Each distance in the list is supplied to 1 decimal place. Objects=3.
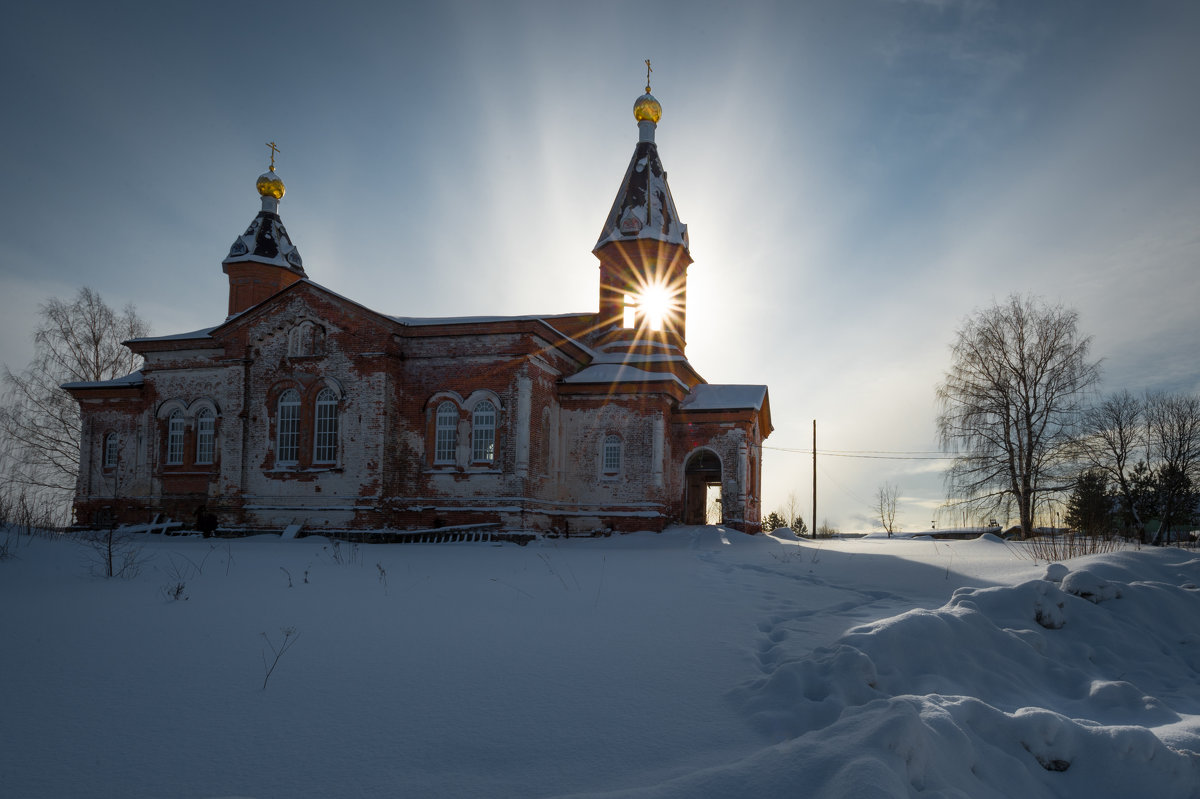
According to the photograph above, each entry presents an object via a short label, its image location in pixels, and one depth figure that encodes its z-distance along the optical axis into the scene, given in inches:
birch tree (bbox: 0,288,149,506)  1040.8
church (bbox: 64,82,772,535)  789.2
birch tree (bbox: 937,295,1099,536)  935.7
